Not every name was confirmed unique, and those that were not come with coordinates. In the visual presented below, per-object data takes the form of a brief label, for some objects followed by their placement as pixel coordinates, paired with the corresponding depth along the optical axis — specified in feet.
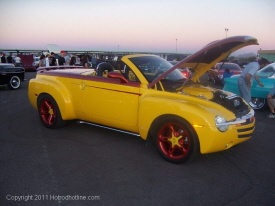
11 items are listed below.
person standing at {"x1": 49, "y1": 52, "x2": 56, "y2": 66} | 48.85
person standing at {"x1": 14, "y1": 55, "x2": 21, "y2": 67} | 84.38
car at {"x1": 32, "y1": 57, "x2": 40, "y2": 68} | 91.45
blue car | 25.38
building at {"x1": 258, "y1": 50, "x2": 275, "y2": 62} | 121.80
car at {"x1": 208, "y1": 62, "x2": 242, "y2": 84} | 48.69
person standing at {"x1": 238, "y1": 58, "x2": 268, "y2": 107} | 21.36
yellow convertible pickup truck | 11.89
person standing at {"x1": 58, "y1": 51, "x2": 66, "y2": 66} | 45.60
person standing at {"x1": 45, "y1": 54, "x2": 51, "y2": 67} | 45.72
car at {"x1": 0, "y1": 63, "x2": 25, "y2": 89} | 39.65
